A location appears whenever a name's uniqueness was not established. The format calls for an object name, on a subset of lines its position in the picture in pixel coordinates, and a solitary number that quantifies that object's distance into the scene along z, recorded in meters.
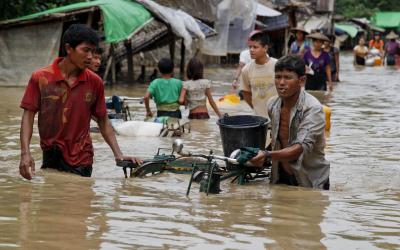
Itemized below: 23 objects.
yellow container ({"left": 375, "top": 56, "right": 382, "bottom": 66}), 33.09
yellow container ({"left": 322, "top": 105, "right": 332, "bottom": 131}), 10.70
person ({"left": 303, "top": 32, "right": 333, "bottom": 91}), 14.47
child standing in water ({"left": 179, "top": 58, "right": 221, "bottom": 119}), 10.79
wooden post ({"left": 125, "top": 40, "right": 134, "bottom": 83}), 19.36
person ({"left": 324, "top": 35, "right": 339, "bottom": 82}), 19.50
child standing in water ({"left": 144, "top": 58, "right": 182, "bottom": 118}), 10.29
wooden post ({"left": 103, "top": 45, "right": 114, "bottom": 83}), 18.30
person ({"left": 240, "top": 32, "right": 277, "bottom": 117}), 7.95
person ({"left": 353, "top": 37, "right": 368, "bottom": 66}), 32.03
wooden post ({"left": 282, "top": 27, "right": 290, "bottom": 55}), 34.15
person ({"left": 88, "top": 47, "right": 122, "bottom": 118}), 10.52
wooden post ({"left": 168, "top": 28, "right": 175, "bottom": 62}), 20.92
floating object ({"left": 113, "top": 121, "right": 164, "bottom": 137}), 10.08
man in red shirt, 5.57
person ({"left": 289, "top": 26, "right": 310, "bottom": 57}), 17.72
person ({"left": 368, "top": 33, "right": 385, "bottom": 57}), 36.38
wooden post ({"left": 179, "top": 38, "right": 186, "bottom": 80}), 22.97
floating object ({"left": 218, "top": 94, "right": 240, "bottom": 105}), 14.28
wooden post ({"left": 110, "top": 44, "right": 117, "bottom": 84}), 18.30
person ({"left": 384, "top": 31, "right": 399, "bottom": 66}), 31.38
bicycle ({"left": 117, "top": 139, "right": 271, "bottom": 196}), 5.72
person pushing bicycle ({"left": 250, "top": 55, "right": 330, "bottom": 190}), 5.64
